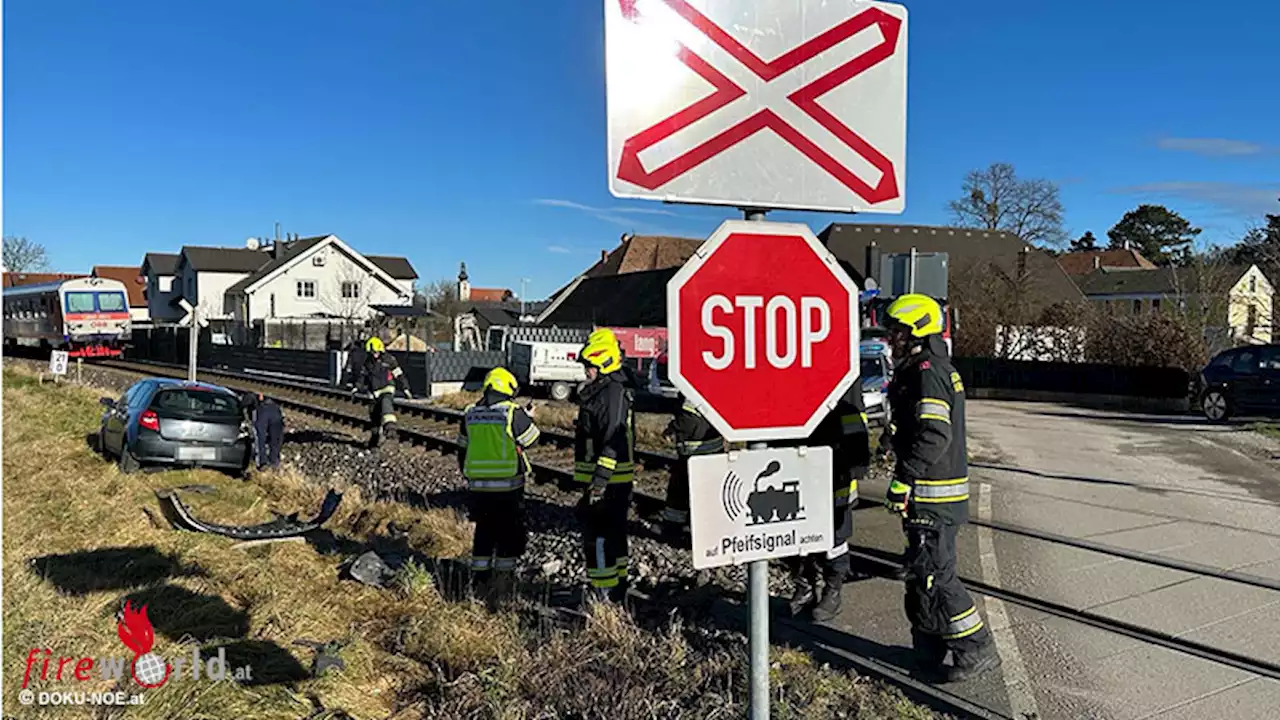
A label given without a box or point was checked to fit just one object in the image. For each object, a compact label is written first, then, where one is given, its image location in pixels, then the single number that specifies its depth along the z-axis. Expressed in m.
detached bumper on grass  8.46
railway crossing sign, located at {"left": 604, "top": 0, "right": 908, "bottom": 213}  2.54
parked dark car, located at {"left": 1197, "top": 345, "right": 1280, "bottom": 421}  20.38
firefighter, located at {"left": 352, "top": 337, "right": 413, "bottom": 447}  15.88
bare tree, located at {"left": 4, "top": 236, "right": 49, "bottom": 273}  75.69
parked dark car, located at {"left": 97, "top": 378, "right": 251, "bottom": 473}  12.48
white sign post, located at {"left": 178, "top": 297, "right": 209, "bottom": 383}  15.99
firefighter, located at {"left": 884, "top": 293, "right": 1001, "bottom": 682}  4.97
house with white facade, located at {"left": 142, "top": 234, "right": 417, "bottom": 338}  64.88
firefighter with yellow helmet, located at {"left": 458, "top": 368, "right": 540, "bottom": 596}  7.11
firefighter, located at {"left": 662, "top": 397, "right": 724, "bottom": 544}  7.50
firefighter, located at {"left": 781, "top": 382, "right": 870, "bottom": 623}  6.12
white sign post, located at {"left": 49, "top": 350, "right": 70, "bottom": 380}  21.08
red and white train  39.47
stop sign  2.49
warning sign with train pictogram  2.49
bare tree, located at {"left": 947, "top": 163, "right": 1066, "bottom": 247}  61.94
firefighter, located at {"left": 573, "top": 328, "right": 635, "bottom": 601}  6.66
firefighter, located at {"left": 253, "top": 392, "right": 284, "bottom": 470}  13.45
